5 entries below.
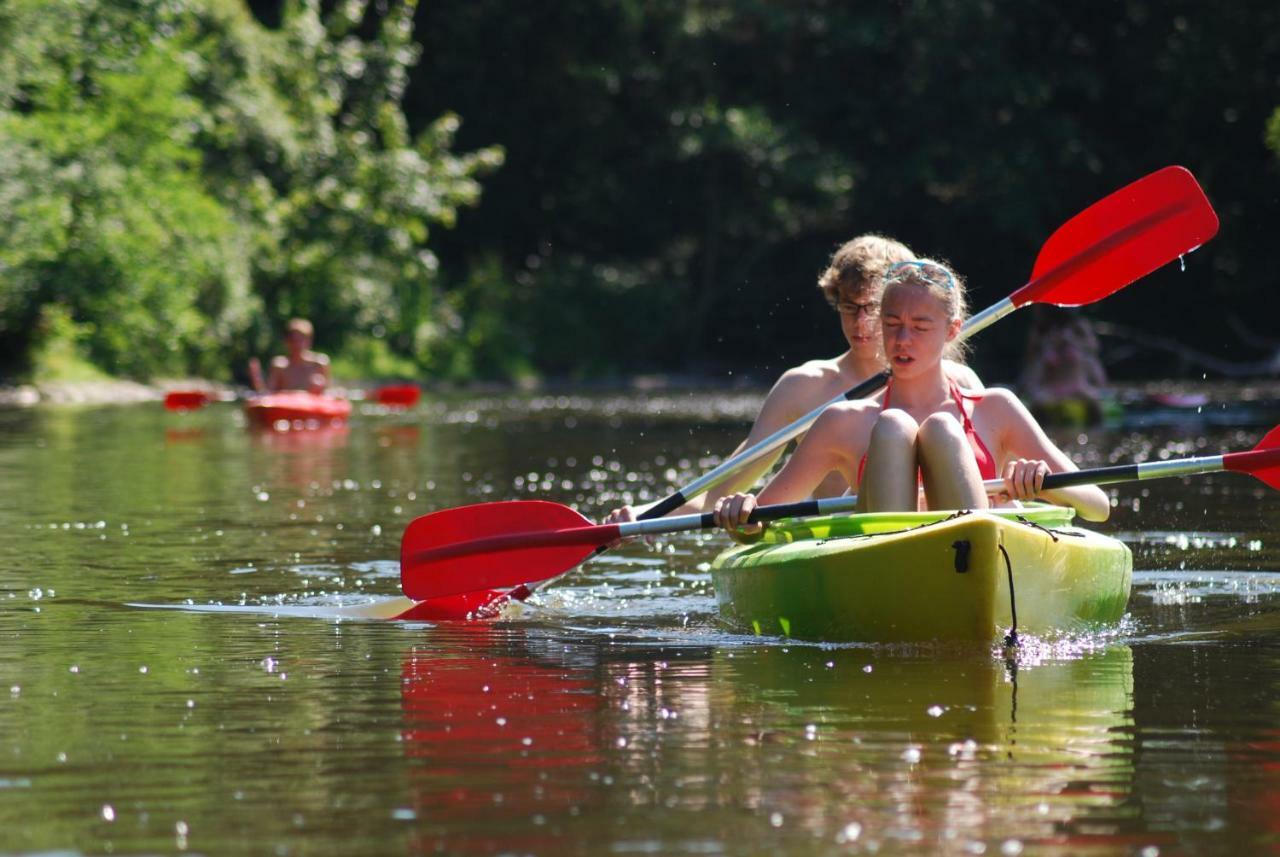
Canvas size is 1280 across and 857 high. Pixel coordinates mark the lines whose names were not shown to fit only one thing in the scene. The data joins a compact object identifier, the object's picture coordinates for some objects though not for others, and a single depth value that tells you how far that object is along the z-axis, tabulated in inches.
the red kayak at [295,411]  1482.5
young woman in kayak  461.1
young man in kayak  525.3
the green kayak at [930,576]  444.8
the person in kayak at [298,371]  1537.9
